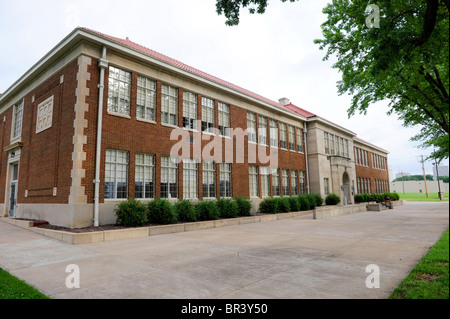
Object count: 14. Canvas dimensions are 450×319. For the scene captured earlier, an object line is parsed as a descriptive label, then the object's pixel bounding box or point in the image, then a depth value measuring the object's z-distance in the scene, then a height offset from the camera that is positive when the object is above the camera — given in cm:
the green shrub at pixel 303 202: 2402 -66
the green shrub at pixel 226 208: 1712 -73
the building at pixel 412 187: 10350 +212
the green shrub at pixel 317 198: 2591 -42
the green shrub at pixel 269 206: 2075 -81
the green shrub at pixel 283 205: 2151 -79
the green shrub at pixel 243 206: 1868 -68
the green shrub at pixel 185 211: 1457 -74
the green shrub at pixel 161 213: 1356 -75
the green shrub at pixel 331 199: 2888 -55
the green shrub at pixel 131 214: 1256 -71
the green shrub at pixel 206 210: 1569 -79
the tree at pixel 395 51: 704 +446
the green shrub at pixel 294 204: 2271 -77
